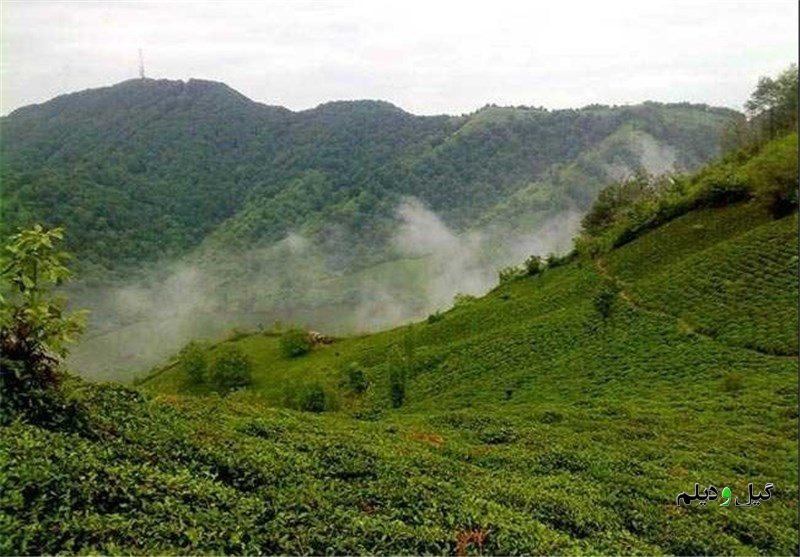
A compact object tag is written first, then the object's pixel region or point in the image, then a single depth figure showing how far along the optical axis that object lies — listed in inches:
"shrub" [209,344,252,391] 3634.4
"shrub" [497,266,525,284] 3307.6
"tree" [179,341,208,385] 3954.0
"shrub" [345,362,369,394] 2388.0
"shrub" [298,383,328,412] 1920.5
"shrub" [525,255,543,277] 3147.1
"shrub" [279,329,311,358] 3981.3
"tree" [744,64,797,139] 3083.2
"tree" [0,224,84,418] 418.0
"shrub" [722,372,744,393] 1339.8
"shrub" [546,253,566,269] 3058.6
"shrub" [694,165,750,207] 2475.0
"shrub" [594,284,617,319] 2092.8
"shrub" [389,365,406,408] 1882.4
